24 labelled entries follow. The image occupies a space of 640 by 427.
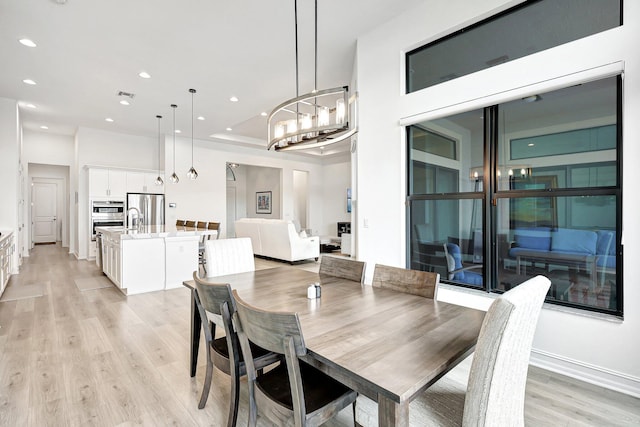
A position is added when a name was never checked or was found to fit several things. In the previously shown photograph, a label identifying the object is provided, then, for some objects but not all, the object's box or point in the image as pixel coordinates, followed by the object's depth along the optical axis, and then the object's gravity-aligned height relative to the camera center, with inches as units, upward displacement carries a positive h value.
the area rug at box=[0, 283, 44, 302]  168.6 -46.2
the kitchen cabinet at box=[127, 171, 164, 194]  300.3 +28.8
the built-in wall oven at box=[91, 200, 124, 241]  282.4 -2.0
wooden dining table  40.2 -21.3
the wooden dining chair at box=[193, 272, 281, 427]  61.4 -29.9
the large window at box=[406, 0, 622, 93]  90.9 +59.2
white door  396.5 +1.1
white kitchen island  176.2 -27.7
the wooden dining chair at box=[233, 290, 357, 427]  45.6 -31.9
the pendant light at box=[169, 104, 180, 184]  233.6 +69.3
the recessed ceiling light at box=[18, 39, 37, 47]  141.9 +78.7
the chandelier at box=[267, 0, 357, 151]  88.3 +26.1
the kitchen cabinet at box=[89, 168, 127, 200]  278.7 +26.4
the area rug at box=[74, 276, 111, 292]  192.7 -46.6
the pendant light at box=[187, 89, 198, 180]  241.8 +29.6
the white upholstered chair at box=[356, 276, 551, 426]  38.6 -19.7
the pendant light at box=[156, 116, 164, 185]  326.6 +60.7
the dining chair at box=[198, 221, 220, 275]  221.8 -19.8
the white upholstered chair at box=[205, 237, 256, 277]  105.9 -16.0
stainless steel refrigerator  303.7 +4.8
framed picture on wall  443.2 +14.4
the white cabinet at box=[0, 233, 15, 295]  165.2 -26.7
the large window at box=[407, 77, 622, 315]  90.5 +5.1
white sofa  261.1 -26.3
